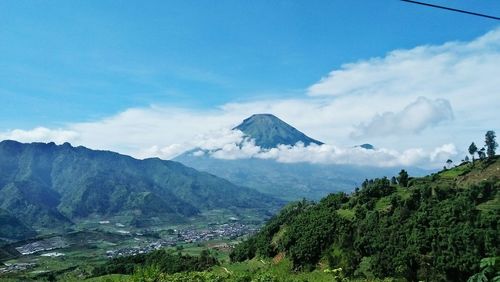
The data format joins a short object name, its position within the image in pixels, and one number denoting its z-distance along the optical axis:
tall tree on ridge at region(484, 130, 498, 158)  90.29
